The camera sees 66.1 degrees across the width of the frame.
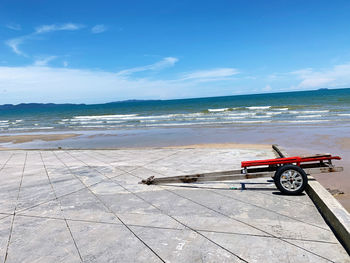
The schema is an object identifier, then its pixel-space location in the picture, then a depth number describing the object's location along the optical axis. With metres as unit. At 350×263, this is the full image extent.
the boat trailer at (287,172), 5.54
